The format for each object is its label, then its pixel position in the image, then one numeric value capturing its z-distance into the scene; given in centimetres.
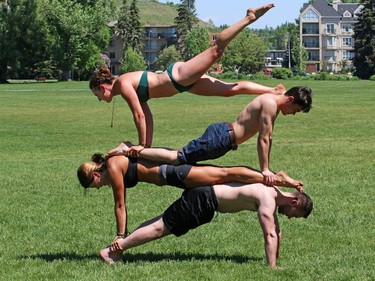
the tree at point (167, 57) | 12450
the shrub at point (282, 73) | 10131
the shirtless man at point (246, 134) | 780
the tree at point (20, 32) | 8712
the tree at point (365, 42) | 10362
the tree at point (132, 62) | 11238
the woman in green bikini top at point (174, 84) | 807
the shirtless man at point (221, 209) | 763
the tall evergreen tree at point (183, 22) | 14165
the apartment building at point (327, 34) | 14700
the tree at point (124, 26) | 13600
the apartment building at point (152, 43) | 15300
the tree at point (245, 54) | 11700
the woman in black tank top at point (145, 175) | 780
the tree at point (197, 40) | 12062
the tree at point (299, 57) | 13312
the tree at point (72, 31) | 8819
